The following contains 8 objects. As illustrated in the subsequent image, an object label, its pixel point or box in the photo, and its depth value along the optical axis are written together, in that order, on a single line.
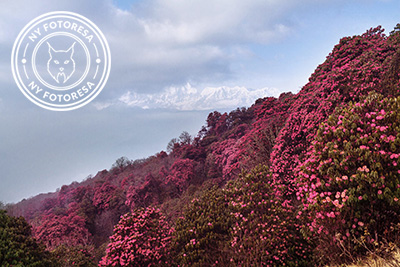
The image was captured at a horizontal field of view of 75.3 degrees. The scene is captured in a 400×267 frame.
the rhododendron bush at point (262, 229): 6.62
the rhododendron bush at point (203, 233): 7.16
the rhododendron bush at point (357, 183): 5.31
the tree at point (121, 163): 41.50
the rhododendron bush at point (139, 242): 8.24
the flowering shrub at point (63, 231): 19.69
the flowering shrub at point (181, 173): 23.69
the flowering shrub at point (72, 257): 11.86
